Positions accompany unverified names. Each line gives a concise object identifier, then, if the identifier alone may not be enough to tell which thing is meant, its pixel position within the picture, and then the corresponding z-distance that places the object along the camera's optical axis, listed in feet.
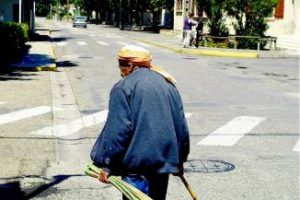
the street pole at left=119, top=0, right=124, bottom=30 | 231.61
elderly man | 12.05
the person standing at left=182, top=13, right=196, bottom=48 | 102.96
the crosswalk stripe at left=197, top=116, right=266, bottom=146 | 29.48
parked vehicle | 252.21
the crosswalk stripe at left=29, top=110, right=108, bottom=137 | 30.81
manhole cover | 23.62
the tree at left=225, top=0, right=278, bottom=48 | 100.32
